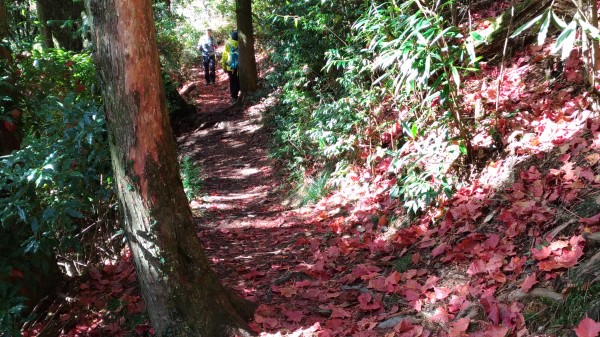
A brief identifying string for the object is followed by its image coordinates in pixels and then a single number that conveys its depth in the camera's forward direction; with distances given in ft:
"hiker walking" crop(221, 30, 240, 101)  46.96
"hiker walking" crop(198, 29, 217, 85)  55.85
